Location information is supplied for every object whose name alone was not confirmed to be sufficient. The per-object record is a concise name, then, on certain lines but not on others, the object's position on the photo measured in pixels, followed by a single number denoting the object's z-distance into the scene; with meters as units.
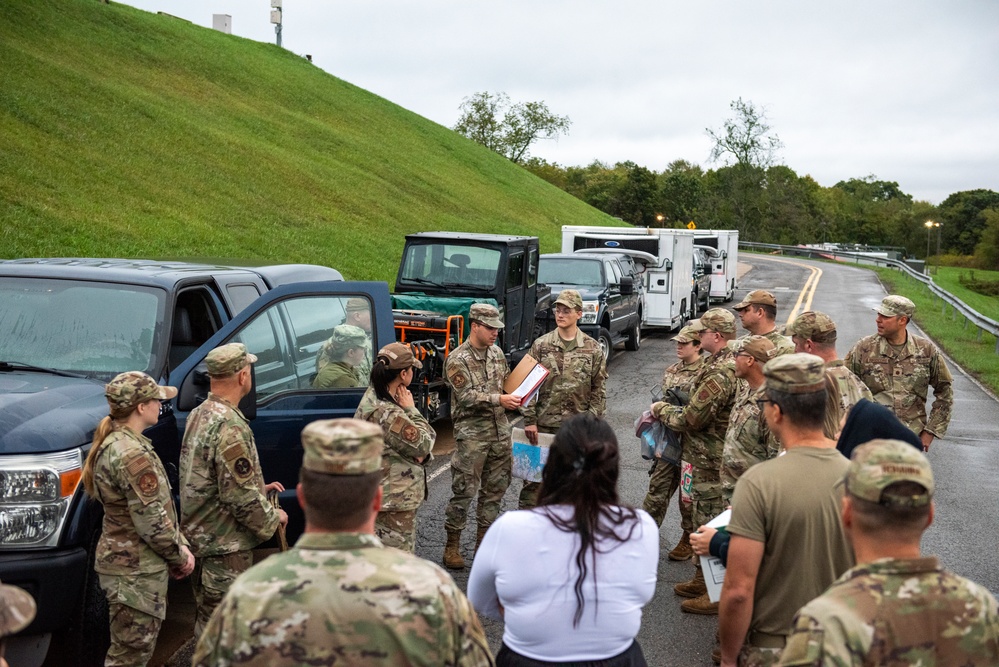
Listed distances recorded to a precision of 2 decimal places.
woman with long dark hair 2.92
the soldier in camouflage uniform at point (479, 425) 6.88
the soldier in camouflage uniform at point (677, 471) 6.69
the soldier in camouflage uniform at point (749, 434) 5.02
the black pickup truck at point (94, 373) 4.54
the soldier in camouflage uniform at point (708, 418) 6.20
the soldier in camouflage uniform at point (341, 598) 2.33
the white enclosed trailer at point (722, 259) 29.08
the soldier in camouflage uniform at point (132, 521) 4.21
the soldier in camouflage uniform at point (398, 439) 5.23
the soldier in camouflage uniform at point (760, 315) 6.17
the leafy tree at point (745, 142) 70.44
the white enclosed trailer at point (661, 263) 20.67
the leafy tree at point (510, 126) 82.94
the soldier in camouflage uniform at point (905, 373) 7.47
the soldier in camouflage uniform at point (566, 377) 7.32
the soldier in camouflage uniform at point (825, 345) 5.45
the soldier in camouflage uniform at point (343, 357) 6.33
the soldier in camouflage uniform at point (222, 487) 4.54
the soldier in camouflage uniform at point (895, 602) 2.38
